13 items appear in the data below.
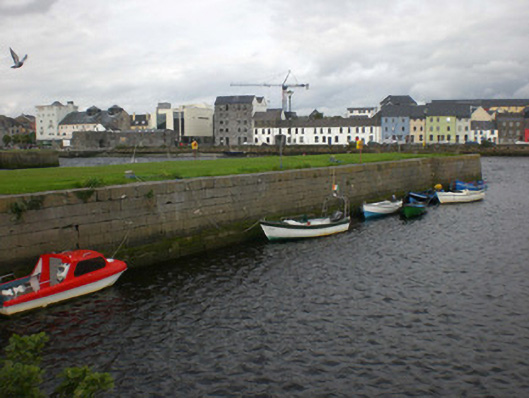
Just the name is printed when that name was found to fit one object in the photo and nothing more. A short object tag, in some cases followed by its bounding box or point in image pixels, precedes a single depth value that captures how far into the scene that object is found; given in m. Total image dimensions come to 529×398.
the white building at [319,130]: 137.38
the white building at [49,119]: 178.50
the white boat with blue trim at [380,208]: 33.47
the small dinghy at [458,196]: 41.50
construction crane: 167.79
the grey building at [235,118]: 143.38
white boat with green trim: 24.98
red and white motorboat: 14.64
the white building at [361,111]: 194.25
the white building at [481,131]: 144.25
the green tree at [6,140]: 172.86
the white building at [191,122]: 153.75
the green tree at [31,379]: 6.04
